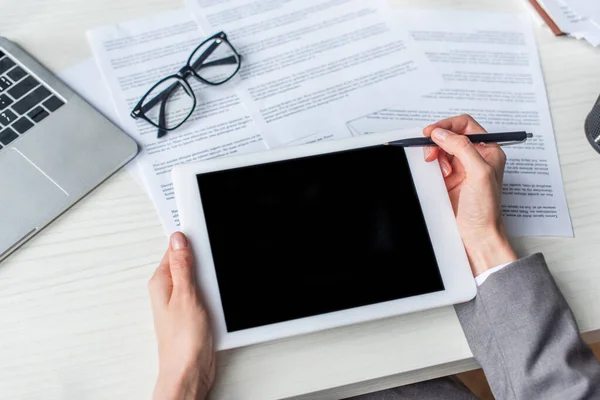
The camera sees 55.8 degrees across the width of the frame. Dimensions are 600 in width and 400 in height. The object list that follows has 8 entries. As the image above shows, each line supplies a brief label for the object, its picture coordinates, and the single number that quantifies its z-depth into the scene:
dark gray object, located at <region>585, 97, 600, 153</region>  0.72
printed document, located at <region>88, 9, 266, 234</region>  0.70
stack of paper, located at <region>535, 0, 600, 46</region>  0.82
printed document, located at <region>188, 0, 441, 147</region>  0.74
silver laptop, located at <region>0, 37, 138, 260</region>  0.64
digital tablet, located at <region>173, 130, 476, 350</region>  0.58
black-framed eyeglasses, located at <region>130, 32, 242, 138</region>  0.73
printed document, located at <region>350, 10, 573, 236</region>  0.70
